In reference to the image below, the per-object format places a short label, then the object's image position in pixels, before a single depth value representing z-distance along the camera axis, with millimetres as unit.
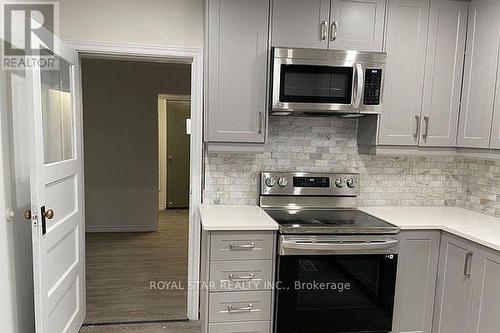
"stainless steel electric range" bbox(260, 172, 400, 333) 2127
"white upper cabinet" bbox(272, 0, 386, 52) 2281
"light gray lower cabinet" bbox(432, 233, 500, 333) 1908
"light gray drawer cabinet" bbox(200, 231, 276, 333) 2090
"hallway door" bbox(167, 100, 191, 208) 6219
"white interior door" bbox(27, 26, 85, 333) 1729
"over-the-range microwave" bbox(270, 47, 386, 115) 2244
